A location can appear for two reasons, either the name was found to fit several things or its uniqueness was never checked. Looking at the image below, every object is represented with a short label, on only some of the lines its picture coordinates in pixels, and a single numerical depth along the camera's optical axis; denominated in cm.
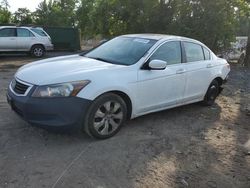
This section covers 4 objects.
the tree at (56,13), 2476
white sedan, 269
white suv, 953
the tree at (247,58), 913
